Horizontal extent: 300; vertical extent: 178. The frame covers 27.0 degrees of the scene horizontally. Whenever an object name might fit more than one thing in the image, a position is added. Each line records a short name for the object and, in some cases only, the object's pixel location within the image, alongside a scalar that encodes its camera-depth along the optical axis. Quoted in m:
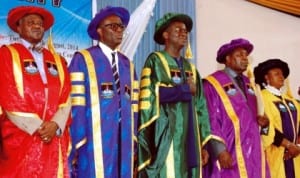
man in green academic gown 4.14
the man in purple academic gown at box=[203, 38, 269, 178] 4.48
